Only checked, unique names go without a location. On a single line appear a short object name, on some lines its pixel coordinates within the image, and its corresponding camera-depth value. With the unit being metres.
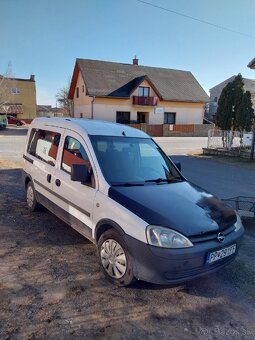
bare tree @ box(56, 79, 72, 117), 52.08
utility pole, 14.82
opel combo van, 2.89
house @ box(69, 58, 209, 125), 32.22
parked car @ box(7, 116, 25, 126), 43.64
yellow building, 49.47
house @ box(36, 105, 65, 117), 79.02
